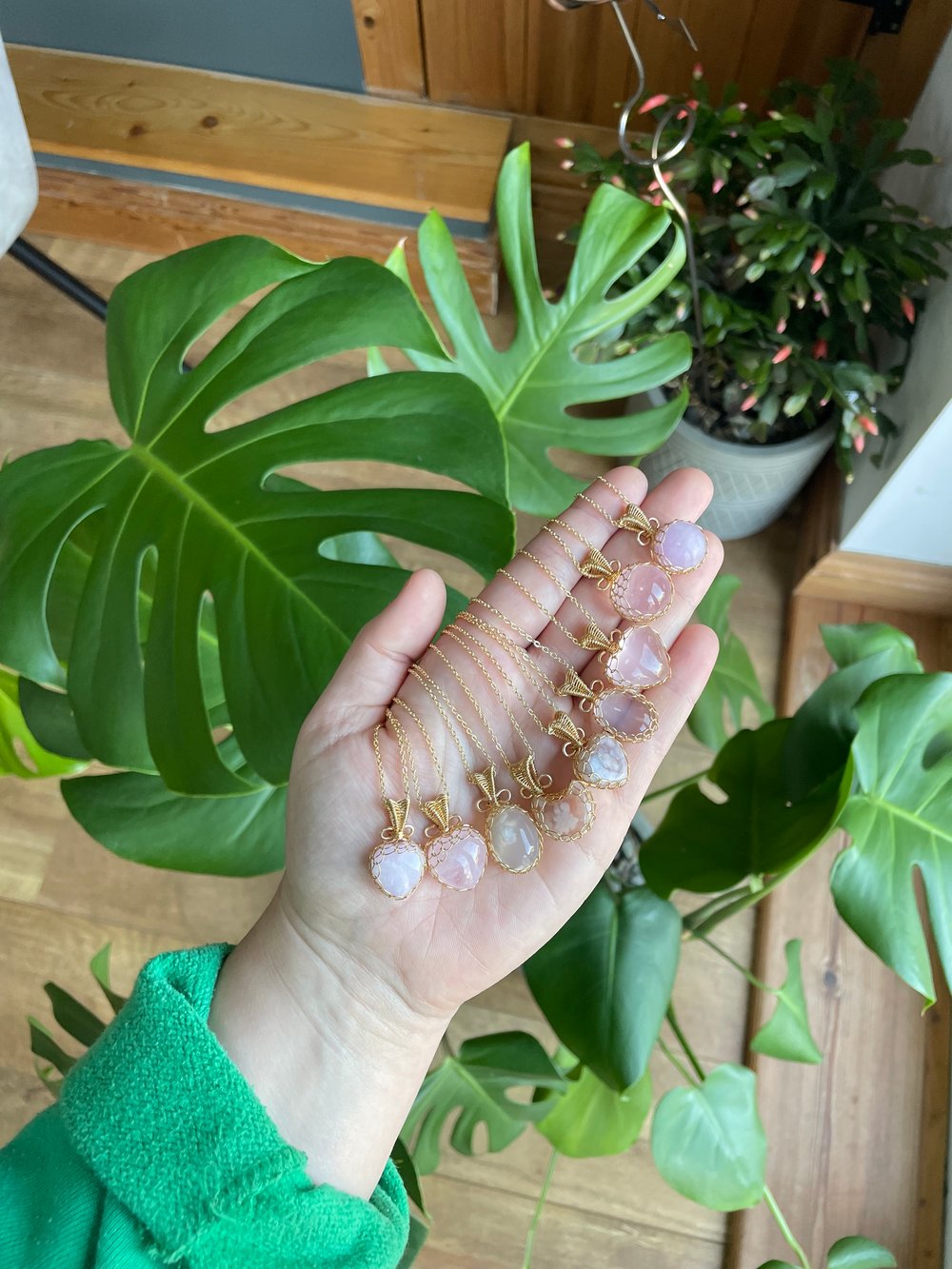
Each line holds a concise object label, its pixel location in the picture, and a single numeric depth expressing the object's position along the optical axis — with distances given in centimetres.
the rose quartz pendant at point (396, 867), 24
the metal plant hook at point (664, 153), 34
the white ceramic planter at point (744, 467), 47
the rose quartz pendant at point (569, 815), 26
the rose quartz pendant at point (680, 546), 27
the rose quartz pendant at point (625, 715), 26
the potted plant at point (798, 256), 39
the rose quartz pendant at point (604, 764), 26
